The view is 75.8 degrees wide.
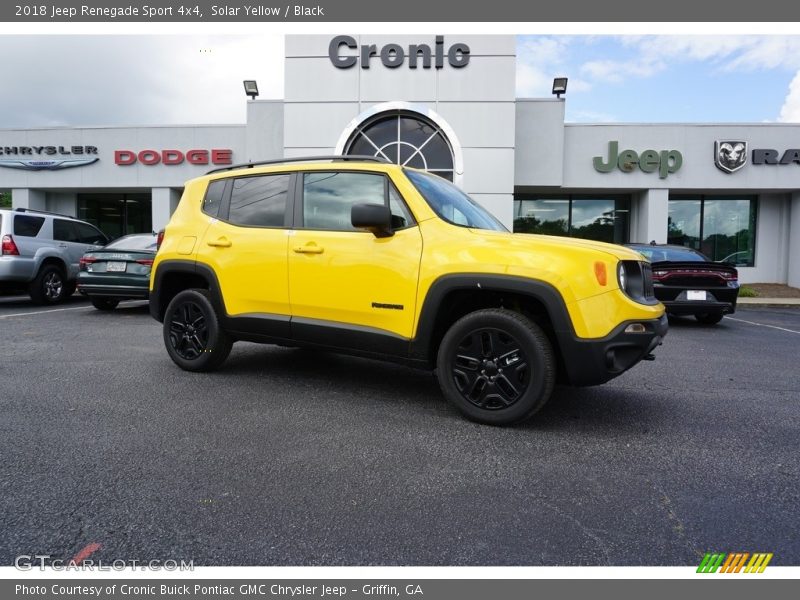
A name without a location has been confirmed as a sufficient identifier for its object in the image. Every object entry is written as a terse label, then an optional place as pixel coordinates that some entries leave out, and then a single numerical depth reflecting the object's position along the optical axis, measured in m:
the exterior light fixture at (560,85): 17.00
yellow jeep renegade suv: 3.29
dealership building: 15.44
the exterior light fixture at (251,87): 17.92
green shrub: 15.94
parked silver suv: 9.63
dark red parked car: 8.62
